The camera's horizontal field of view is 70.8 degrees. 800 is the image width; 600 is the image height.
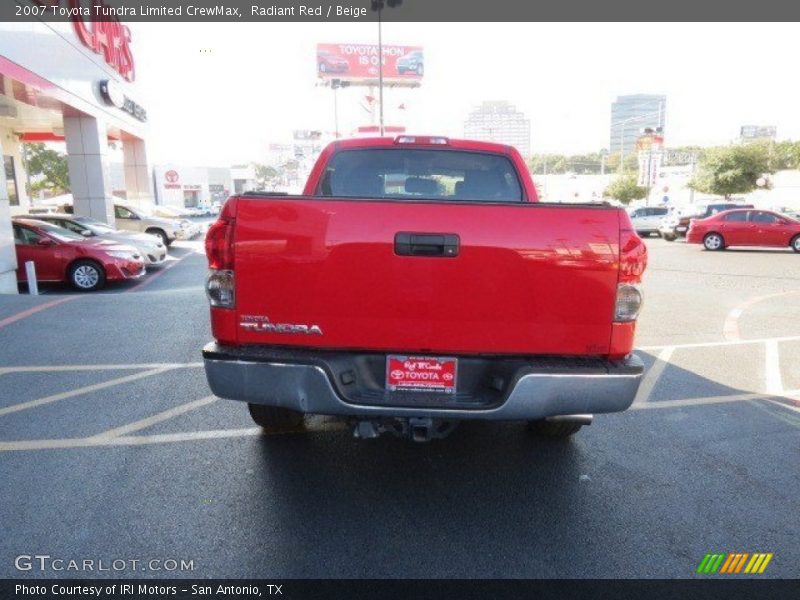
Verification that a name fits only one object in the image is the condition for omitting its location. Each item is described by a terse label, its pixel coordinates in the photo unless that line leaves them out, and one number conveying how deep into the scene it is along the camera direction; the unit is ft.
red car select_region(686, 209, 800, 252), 60.34
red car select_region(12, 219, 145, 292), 36.45
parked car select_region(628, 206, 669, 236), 86.02
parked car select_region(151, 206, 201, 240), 71.55
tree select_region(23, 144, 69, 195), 154.10
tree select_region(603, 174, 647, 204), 157.89
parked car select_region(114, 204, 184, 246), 65.10
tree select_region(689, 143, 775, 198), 123.44
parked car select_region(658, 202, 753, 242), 74.95
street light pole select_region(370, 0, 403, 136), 65.10
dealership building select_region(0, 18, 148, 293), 37.47
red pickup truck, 8.93
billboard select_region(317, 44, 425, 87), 189.06
